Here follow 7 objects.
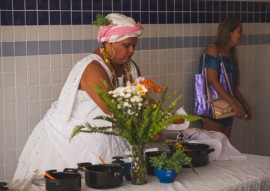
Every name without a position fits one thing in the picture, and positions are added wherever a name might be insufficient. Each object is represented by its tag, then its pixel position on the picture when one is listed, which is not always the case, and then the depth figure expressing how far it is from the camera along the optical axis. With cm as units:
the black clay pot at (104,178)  346
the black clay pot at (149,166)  378
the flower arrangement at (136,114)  344
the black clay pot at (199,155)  392
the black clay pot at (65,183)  332
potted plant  359
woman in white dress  450
